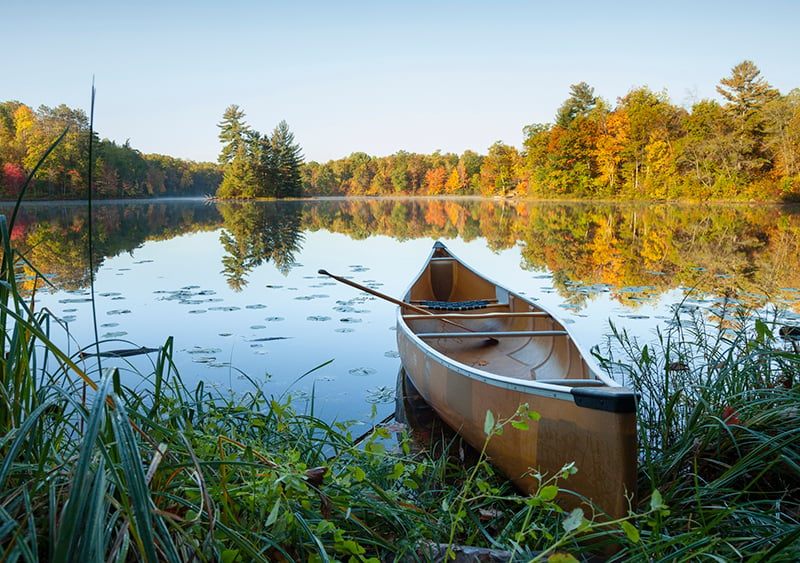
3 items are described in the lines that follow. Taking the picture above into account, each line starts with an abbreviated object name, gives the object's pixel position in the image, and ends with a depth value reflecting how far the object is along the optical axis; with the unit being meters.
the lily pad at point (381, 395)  3.82
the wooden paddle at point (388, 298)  4.10
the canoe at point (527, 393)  1.88
